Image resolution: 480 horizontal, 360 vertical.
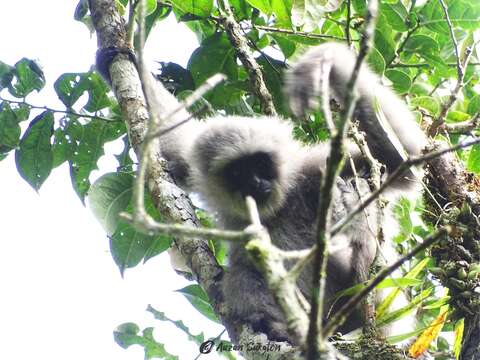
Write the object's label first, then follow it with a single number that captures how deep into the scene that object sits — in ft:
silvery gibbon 31.68
